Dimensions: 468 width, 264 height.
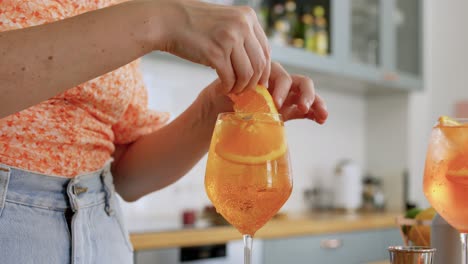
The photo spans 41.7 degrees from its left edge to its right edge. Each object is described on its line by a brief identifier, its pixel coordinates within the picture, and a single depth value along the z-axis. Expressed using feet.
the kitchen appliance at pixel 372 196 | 11.59
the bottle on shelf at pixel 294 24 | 10.18
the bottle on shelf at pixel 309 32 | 10.09
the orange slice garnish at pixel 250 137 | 2.23
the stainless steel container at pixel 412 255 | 2.16
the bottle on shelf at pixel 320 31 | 10.03
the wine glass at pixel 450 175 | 2.44
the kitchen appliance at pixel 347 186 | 11.02
